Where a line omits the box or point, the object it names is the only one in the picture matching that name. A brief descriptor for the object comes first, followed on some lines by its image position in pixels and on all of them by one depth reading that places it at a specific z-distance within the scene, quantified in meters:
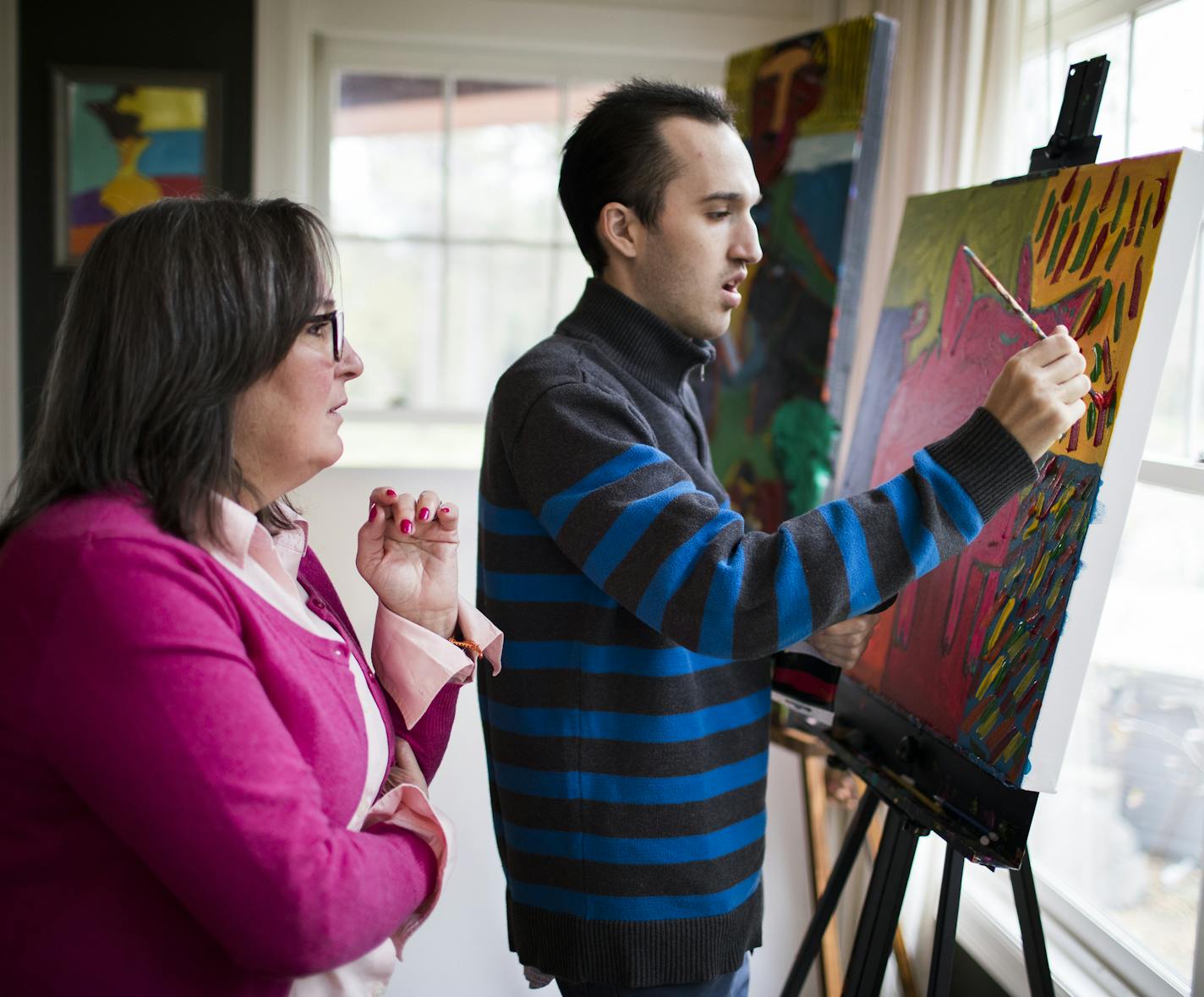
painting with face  1.97
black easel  1.18
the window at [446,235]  2.92
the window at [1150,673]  1.69
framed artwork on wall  2.76
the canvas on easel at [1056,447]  1.09
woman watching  0.75
